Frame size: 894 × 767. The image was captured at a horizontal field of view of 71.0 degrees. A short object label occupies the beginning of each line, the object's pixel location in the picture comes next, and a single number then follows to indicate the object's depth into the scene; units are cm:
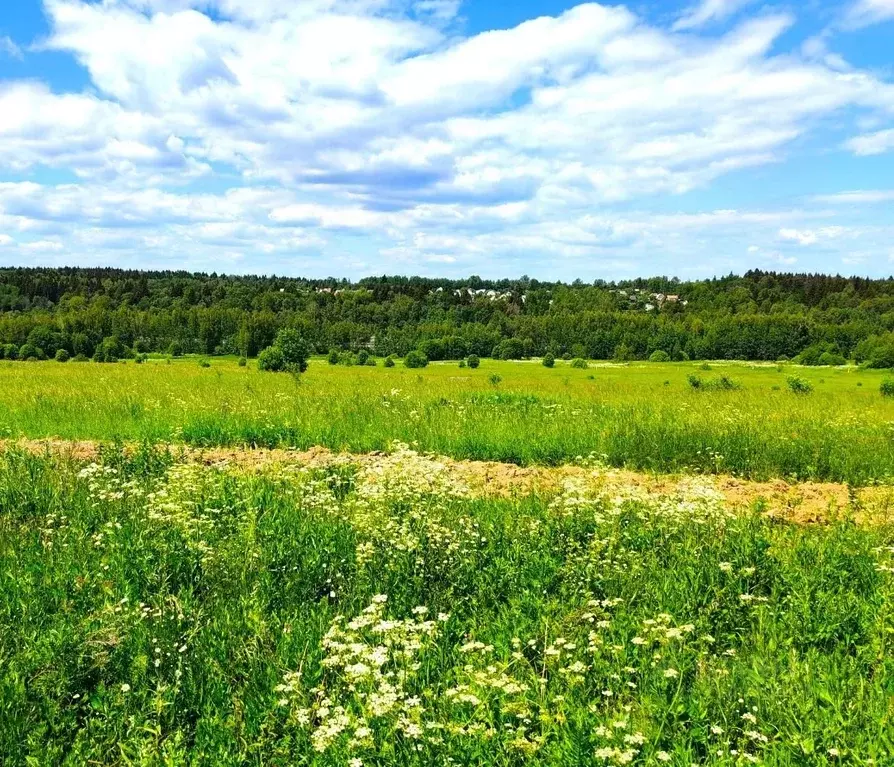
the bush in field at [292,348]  5731
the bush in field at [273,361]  5641
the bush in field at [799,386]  3594
